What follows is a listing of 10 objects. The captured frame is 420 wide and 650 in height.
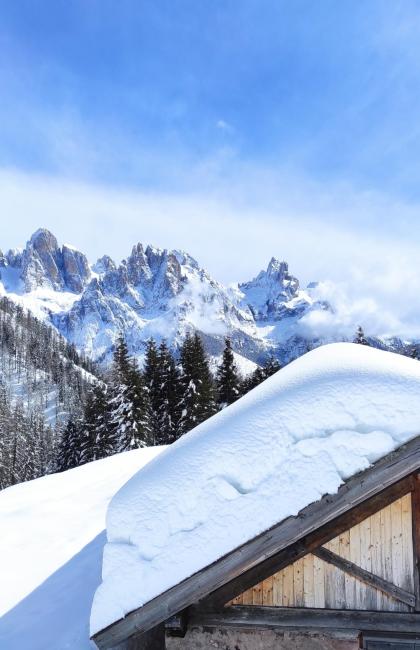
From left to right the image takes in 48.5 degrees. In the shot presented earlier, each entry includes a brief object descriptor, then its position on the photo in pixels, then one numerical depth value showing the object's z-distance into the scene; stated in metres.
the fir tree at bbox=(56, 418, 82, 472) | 36.78
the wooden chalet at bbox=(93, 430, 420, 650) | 4.86
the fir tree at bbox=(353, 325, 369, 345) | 37.65
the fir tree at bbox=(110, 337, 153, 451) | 27.56
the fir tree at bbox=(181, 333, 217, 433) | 30.75
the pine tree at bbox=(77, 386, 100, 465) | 32.62
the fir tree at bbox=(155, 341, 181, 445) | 32.75
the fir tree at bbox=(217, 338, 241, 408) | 35.50
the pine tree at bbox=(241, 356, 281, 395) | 35.44
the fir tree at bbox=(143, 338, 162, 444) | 33.81
